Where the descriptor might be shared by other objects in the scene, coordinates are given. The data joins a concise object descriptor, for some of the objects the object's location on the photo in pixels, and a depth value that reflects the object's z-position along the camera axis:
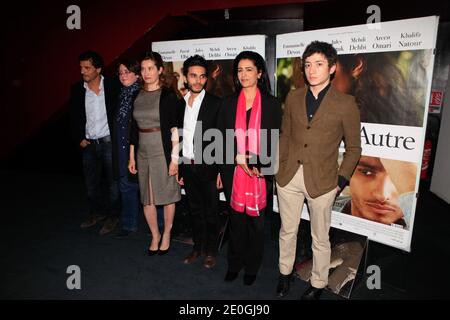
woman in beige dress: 2.62
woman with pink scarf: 2.24
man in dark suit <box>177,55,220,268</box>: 2.52
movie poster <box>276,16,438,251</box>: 2.32
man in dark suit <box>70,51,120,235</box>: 3.26
